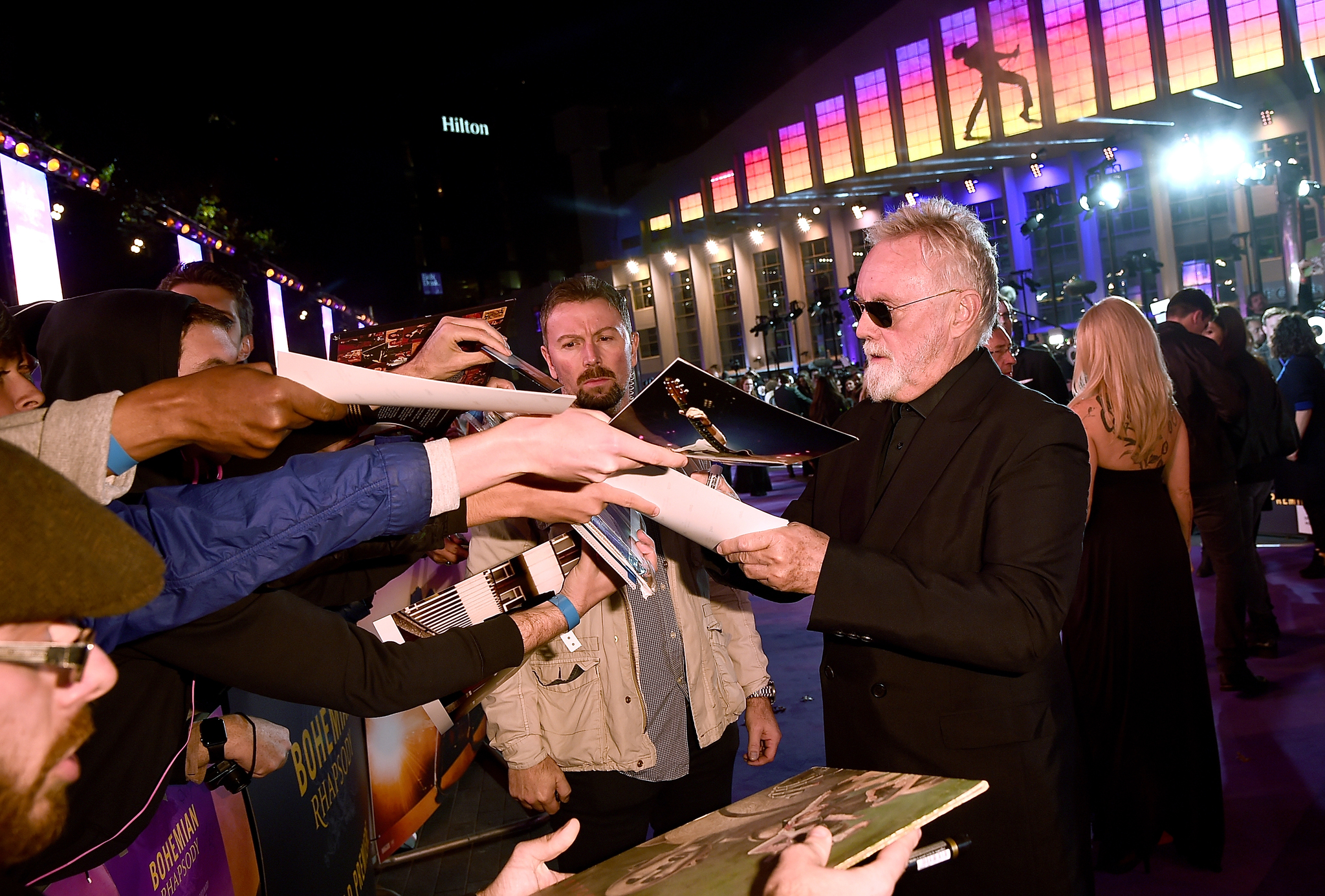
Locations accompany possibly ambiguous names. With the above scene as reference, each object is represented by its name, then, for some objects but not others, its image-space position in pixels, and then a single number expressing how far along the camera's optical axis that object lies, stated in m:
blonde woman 3.16
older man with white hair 1.54
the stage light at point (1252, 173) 15.46
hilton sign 34.19
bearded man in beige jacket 2.18
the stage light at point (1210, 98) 19.44
